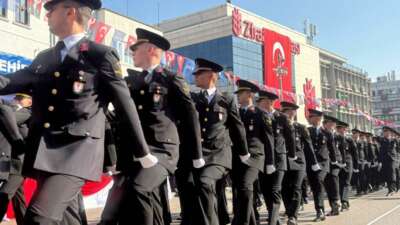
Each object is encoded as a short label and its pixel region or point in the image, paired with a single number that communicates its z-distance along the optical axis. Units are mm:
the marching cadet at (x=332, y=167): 9906
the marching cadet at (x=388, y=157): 15602
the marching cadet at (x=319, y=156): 9086
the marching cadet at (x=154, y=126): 4117
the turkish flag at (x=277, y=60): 58969
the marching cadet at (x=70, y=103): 3082
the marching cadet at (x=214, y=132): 5477
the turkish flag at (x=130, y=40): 21297
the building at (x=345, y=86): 76750
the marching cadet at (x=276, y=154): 7465
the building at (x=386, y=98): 109062
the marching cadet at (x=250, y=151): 6426
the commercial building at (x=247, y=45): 55625
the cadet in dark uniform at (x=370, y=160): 16438
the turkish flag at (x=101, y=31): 16344
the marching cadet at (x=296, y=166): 8219
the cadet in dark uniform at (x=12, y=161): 5399
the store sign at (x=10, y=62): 12391
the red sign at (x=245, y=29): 55469
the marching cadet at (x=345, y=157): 10930
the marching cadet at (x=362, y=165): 15414
